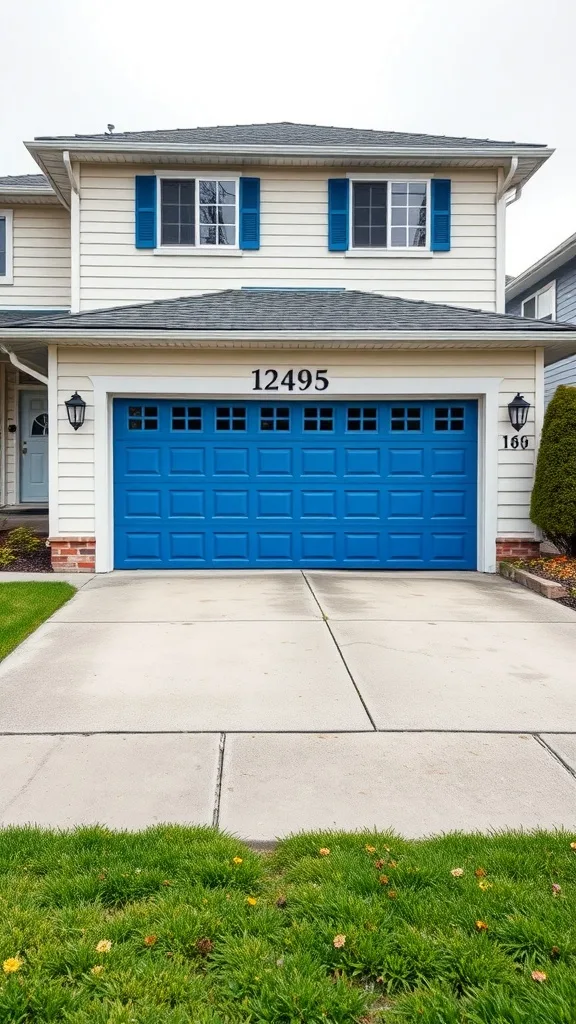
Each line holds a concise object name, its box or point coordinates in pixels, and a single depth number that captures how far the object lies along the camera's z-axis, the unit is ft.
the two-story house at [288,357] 28.19
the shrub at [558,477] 26.27
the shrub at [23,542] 30.81
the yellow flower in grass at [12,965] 6.10
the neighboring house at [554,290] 48.70
